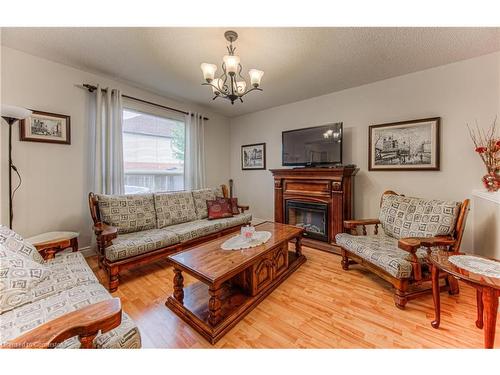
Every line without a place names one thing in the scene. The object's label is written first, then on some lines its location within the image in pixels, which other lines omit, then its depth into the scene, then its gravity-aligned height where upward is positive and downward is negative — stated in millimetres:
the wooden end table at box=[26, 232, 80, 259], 1700 -524
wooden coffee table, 1426 -879
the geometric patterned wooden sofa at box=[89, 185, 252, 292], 2037 -555
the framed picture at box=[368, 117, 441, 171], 2553 +511
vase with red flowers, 2039 +328
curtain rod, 2622 +1325
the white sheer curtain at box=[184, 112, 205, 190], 3795 +609
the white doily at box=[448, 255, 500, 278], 1204 -529
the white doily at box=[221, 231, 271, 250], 1912 -575
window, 3158 +565
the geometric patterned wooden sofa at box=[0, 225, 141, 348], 794 -622
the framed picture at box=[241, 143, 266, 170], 4238 +616
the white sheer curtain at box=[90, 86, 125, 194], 2719 +590
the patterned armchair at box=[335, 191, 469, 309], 1696 -551
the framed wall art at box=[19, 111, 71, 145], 2289 +691
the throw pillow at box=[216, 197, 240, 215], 3521 -390
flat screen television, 3090 +636
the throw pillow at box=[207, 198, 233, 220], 3283 -398
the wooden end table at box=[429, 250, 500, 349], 1105 -564
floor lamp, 1730 +638
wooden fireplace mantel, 2916 -101
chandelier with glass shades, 1794 +1060
